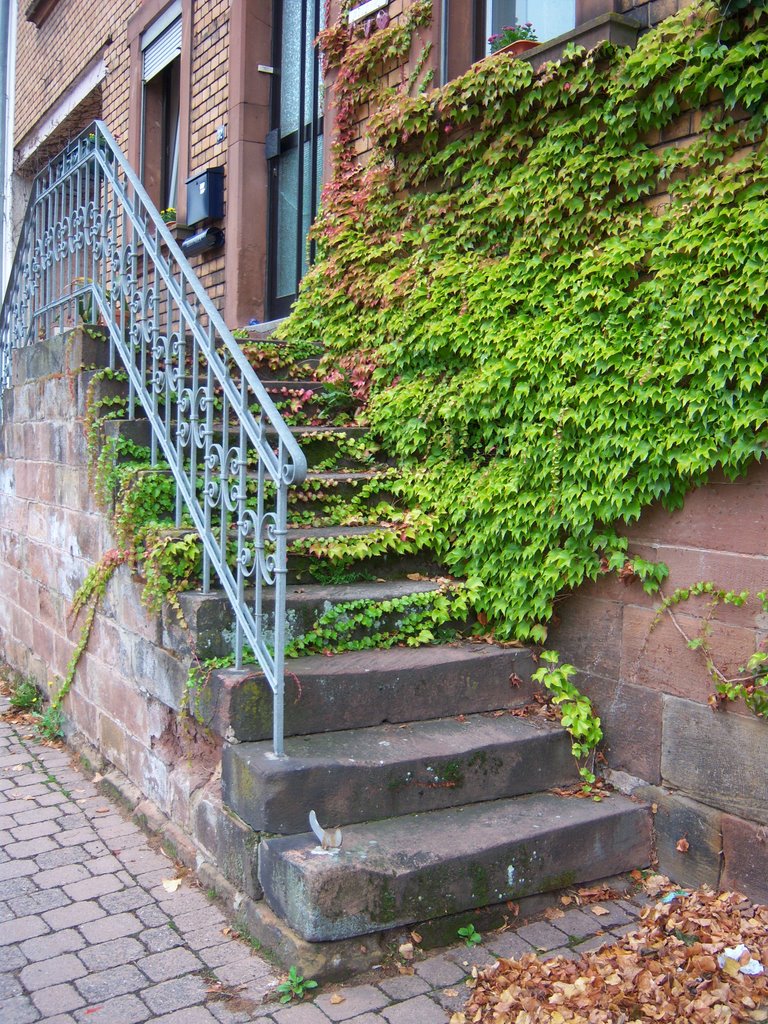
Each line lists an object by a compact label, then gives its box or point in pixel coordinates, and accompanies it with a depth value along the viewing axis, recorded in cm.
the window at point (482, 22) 483
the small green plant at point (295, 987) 268
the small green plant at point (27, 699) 574
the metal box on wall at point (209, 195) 724
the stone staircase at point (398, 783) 284
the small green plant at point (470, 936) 296
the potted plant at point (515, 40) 441
